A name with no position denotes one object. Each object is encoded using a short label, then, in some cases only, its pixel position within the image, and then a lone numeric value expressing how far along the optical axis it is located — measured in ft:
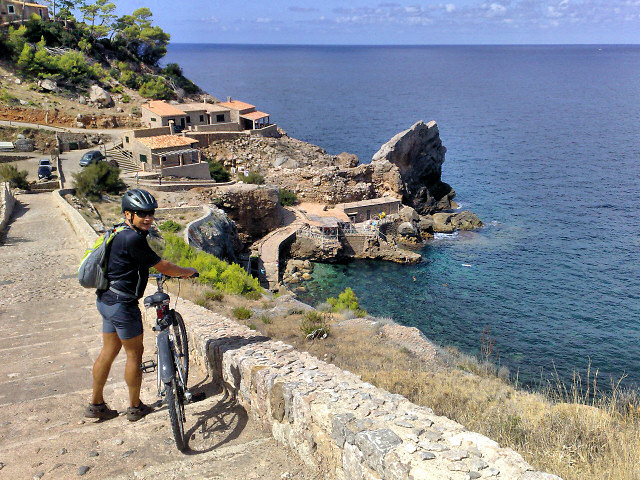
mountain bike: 16.85
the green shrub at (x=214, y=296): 40.04
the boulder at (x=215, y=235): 91.76
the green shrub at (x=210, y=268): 52.54
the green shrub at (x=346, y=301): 75.00
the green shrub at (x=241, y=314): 37.27
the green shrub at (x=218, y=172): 147.76
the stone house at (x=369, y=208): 144.36
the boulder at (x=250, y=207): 123.44
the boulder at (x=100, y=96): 180.45
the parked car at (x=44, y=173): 108.68
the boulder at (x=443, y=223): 147.22
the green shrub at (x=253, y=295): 53.72
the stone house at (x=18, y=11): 206.18
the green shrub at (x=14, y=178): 94.17
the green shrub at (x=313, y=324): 41.96
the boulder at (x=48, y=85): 178.81
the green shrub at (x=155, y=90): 196.75
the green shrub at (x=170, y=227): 88.07
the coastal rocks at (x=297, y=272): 110.22
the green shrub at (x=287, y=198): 145.59
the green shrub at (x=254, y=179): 146.82
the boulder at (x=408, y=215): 143.18
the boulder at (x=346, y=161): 170.22
